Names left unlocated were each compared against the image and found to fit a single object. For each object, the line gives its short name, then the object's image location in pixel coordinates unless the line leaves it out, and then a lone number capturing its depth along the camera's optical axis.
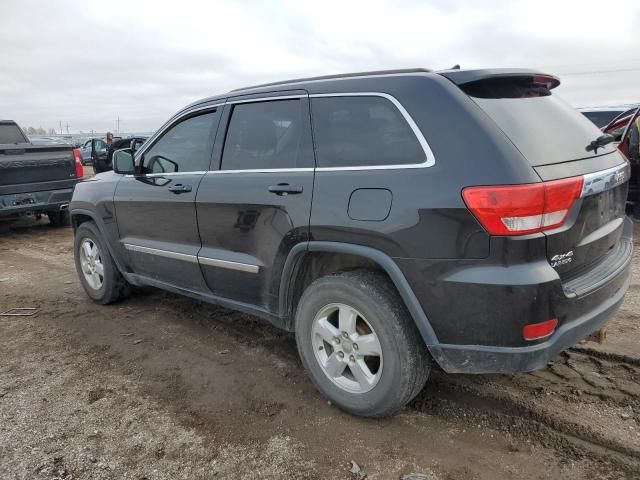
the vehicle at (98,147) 13.99
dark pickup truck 7.77
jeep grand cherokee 2.25
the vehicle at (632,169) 6.91
